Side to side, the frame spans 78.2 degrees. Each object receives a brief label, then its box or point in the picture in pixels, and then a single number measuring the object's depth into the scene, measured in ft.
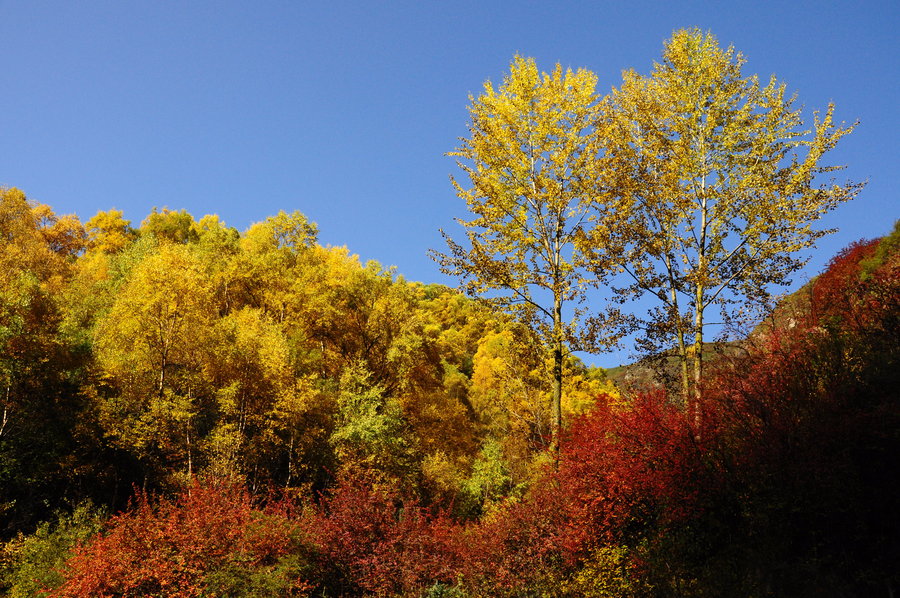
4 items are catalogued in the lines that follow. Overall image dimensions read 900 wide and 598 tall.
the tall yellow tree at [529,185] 48.73
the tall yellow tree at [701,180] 45.19
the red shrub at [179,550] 41.14
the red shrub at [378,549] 46.03
